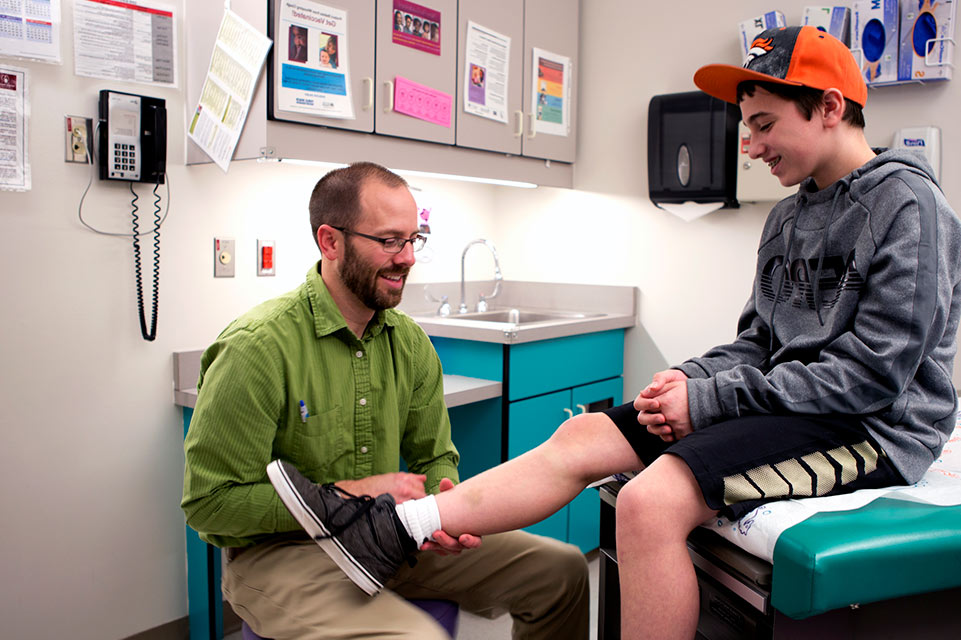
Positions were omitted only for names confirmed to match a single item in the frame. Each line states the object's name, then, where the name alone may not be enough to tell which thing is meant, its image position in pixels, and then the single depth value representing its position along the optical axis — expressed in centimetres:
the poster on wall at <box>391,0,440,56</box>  237
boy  121
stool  143
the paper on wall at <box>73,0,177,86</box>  197
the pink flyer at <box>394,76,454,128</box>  239
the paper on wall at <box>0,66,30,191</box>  185
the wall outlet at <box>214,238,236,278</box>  232
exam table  109
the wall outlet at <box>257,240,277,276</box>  246
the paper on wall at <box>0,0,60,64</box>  184
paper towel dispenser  274
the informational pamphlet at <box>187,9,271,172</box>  204
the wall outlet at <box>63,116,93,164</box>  197
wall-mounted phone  199
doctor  136
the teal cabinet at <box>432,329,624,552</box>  260
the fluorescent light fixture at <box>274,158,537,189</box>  226
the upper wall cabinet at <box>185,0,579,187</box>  208
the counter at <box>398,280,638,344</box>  260
